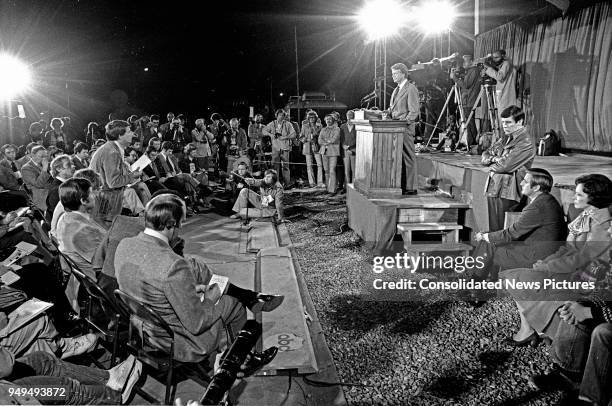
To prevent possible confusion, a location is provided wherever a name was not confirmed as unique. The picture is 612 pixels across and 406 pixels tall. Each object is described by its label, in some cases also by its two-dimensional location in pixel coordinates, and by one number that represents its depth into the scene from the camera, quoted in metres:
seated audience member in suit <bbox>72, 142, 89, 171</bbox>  8.18
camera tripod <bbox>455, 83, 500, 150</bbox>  9.92
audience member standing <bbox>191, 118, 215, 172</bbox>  13.82
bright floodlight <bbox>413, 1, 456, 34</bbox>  14.76
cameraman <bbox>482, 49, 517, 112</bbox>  8.82
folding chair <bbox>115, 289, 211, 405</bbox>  2.84
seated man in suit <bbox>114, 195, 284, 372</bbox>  2.83
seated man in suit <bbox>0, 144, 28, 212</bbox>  4.89
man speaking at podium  7.25
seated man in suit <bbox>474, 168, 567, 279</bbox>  4.41
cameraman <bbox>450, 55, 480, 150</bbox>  10.37
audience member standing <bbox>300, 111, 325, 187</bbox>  13.04
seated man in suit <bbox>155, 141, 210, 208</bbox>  10.37
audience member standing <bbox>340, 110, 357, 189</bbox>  11.48
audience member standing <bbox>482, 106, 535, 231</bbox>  5.41
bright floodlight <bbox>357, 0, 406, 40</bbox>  11.84
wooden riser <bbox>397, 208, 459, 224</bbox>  6.66
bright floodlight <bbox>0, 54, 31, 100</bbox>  12.91
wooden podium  6.98
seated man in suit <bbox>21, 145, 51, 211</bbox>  7.54
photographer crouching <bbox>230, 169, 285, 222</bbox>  9.52
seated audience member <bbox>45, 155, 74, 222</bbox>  6.09
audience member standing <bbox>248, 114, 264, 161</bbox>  15.38
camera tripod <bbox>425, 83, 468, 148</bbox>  10.75
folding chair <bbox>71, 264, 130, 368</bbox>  3.30
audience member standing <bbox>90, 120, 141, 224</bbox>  6.26
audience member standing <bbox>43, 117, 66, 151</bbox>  9.67
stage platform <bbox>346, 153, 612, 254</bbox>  6.43
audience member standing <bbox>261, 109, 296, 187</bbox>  13.80
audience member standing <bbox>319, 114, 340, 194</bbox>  12.05
